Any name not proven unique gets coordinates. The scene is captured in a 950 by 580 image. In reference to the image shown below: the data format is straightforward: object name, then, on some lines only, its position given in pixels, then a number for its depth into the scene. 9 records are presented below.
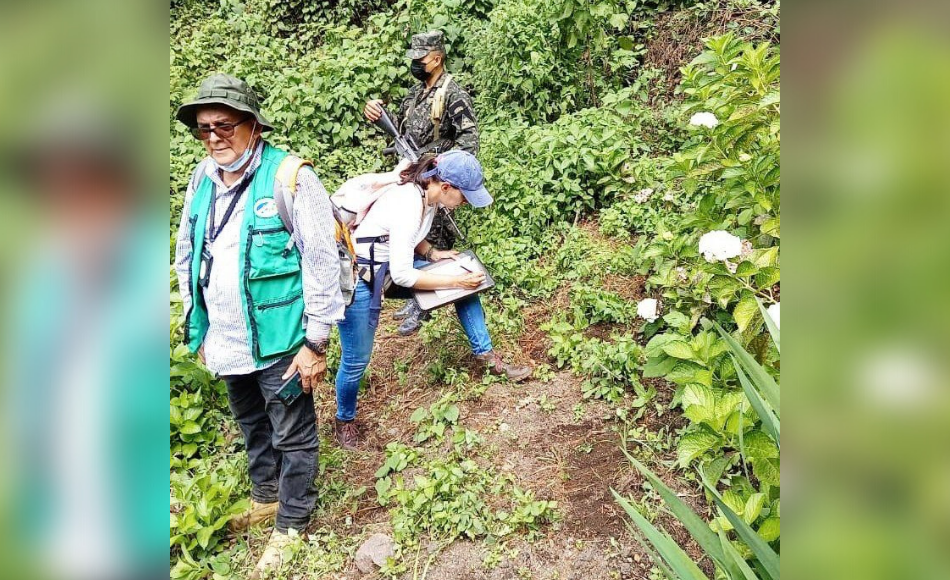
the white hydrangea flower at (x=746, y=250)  3.06
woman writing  3.13
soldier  4.45
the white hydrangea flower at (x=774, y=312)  1.54
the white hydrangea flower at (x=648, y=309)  3.42
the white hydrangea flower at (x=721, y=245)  2.70
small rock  2.83
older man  2.38
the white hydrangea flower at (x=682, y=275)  3.55
